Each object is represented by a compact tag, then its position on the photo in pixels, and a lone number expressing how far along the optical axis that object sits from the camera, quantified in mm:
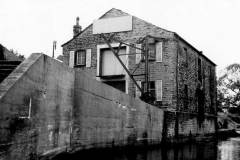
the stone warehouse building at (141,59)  18672
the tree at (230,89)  46281
